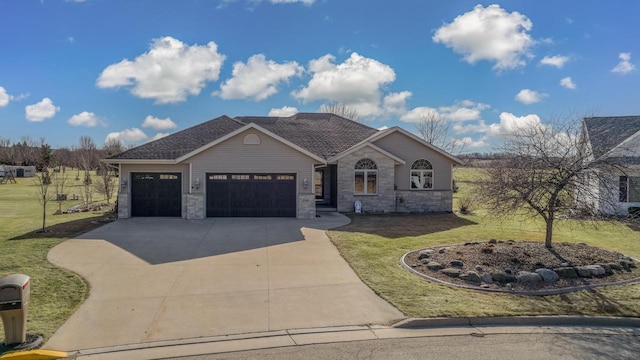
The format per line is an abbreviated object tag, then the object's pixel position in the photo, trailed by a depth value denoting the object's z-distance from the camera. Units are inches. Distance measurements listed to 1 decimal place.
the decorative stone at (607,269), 387.8
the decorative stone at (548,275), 364.2
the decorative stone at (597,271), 381.4
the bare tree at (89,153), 1209.6
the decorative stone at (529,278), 359.6
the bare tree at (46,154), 1838.1
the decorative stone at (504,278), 361.4
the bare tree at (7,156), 2659.9
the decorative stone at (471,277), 361.7
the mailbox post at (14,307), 225.6
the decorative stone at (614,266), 398.5
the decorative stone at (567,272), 376.5
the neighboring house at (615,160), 415.5
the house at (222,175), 754.2
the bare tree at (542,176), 406.9
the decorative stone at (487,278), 360.5
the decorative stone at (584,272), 377.7
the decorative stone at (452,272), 375.6
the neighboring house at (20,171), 2089.9
